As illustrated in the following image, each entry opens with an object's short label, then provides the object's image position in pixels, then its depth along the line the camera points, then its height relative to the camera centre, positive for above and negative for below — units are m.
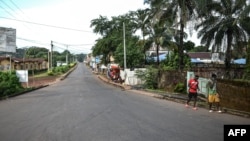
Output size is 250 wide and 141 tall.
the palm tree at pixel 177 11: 19.82 +5.28
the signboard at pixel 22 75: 22.40 -0.95
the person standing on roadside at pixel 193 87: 10.16 -1.04
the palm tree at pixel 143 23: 31.06 +6.55
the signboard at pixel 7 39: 22.77 +2.96
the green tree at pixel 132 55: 29.07 +1.52
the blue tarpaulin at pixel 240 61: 31.93 +0.70
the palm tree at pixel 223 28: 22.68 +4.28
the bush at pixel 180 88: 16.52 -1.76
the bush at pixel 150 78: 20.34 -1.19
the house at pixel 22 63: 41.53 +0.70
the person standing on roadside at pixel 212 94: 9.38 -1.29
